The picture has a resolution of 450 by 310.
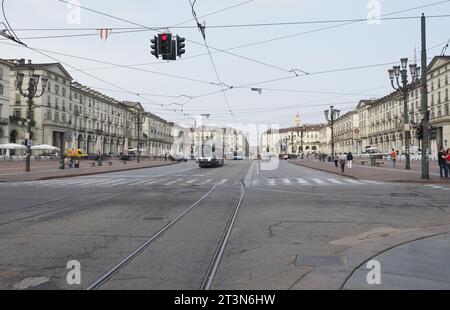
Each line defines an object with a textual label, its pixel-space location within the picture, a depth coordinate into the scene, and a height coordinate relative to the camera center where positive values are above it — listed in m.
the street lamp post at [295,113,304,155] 65.06 +4.85
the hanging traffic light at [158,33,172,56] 15.98 +4.14
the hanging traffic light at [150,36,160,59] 16.16 +4.09
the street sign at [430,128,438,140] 23.29 +0.91
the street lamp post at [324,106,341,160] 49.92 +4.72
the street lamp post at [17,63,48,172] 33.00 +5.09
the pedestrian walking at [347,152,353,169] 38.28 -0.72
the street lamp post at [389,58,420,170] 28.81 +5.37
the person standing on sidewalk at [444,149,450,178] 23.53 -0.50
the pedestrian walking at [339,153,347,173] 32.25 -0.76
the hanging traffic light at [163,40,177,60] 16.16 +3.77
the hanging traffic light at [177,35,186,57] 16.30 +4.12
